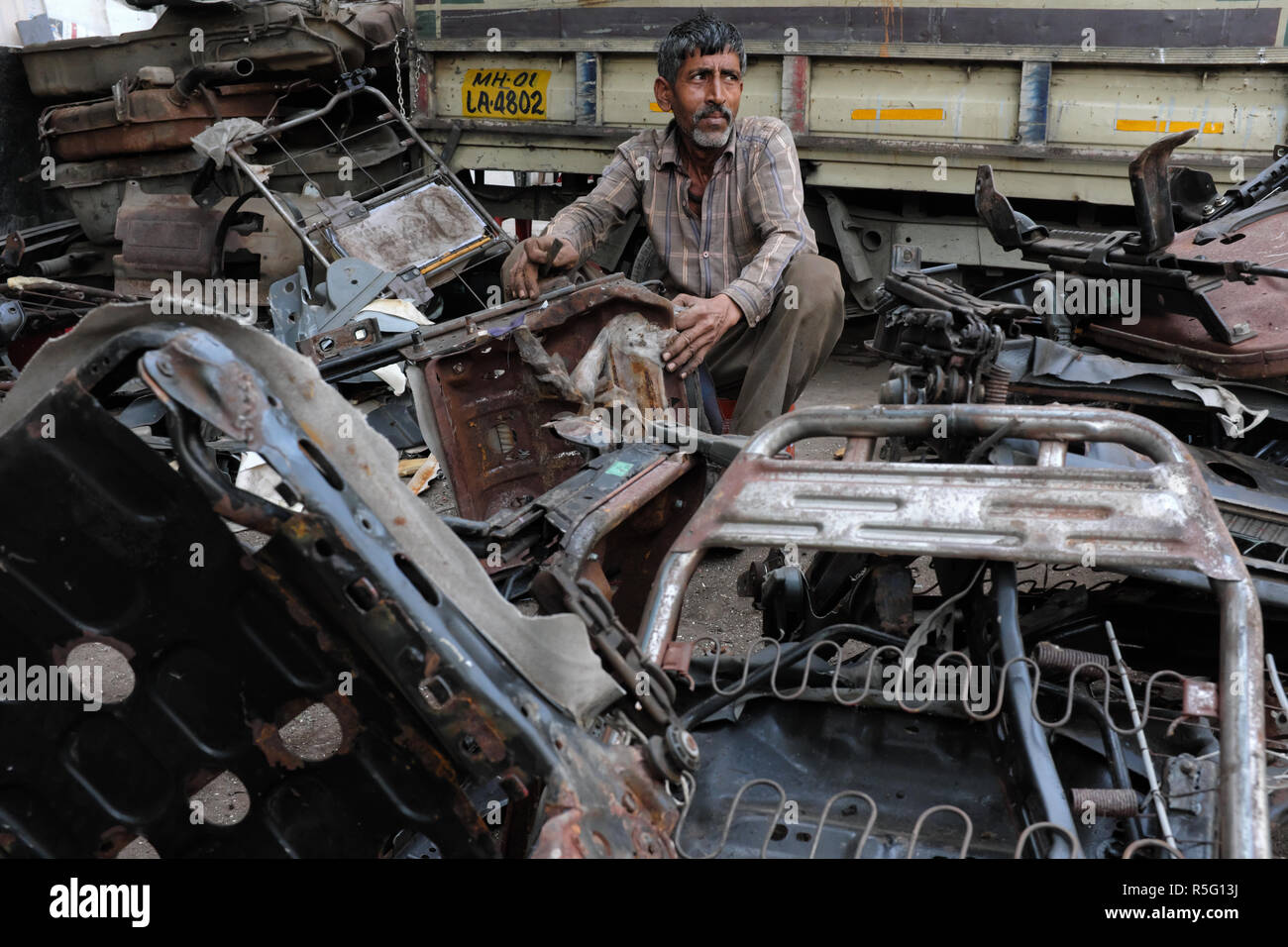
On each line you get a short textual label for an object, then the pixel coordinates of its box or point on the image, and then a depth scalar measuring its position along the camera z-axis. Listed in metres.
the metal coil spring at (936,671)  1.86
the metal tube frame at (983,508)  1.81
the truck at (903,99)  5.32
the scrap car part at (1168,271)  3.02
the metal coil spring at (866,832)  1.57
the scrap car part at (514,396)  3.15
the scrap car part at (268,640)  1.44
